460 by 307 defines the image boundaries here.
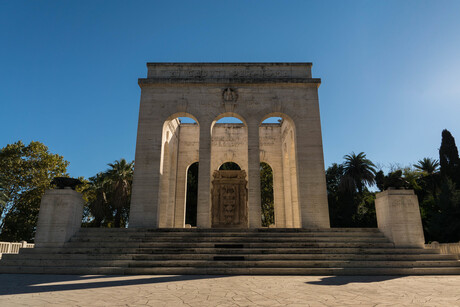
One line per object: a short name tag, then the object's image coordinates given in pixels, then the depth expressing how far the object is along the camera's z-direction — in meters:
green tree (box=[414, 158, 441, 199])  31.66
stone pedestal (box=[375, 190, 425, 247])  11.61
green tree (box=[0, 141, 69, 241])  25.61
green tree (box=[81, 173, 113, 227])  29.08
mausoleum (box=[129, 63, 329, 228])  15.62
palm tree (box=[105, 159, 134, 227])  28.94
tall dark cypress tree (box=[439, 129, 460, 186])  29.16
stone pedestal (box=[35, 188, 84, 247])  11.43
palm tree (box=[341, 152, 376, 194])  34.69
